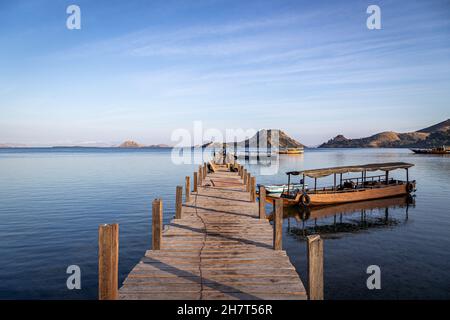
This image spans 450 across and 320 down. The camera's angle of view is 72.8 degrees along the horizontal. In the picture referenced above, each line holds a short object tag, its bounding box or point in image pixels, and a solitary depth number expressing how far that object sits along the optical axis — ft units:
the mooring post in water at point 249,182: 62.60
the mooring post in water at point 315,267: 19.42
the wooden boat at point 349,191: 90.22
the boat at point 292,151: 509.76
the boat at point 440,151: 474.08
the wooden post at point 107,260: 19.04
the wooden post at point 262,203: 43.50
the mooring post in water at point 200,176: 81.69
